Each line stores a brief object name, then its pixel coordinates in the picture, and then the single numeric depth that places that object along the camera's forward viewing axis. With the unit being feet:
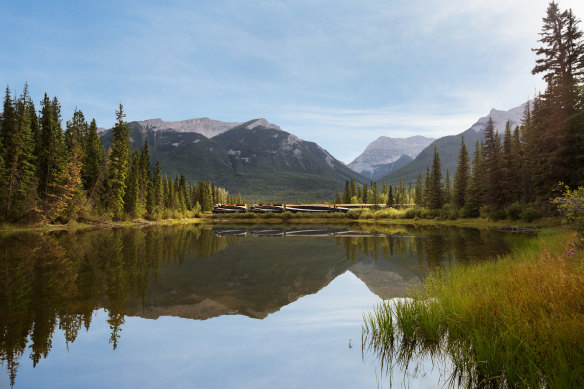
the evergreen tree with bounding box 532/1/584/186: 100.01
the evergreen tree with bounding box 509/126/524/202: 163.43
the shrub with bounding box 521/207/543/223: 121.90
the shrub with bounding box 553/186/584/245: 39.60
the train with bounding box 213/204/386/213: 315.78
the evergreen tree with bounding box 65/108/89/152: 168.72
